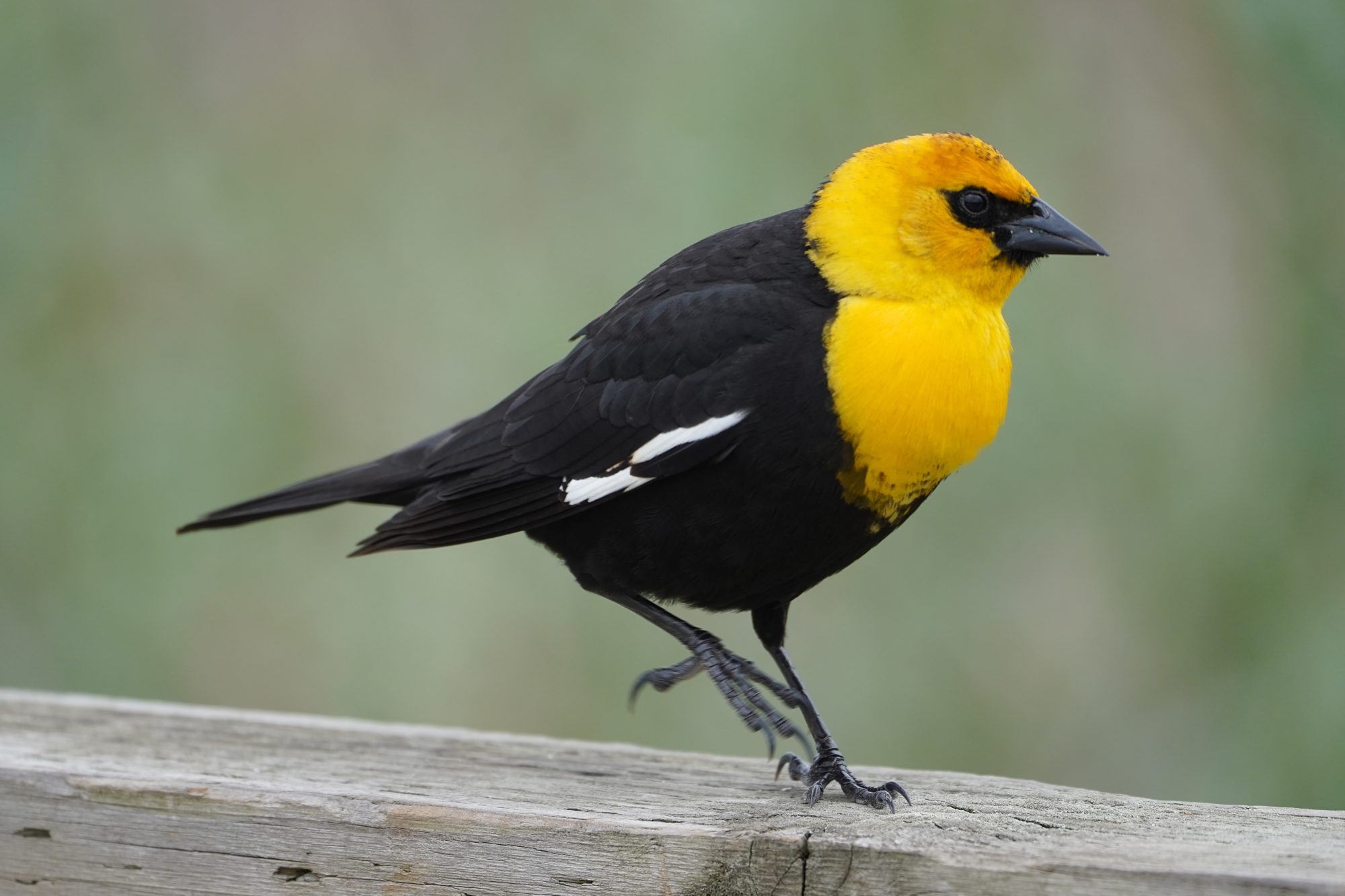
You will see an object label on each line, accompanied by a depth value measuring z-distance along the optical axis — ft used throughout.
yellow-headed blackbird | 13.91
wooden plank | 13.66
